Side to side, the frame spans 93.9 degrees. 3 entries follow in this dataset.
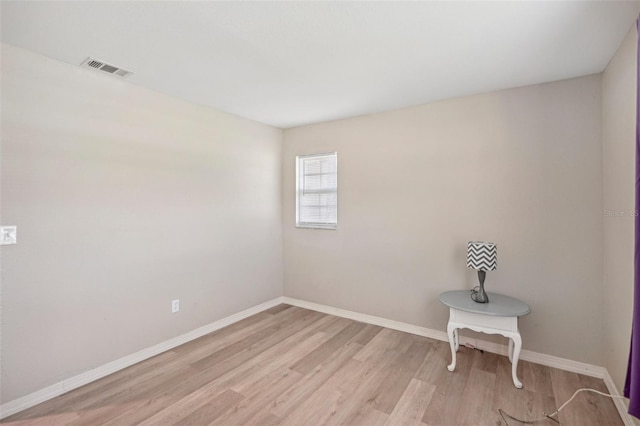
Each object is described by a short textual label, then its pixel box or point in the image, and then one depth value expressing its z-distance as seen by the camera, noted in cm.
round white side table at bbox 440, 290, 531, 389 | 223
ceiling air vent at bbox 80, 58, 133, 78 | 219
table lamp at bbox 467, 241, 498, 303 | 246
